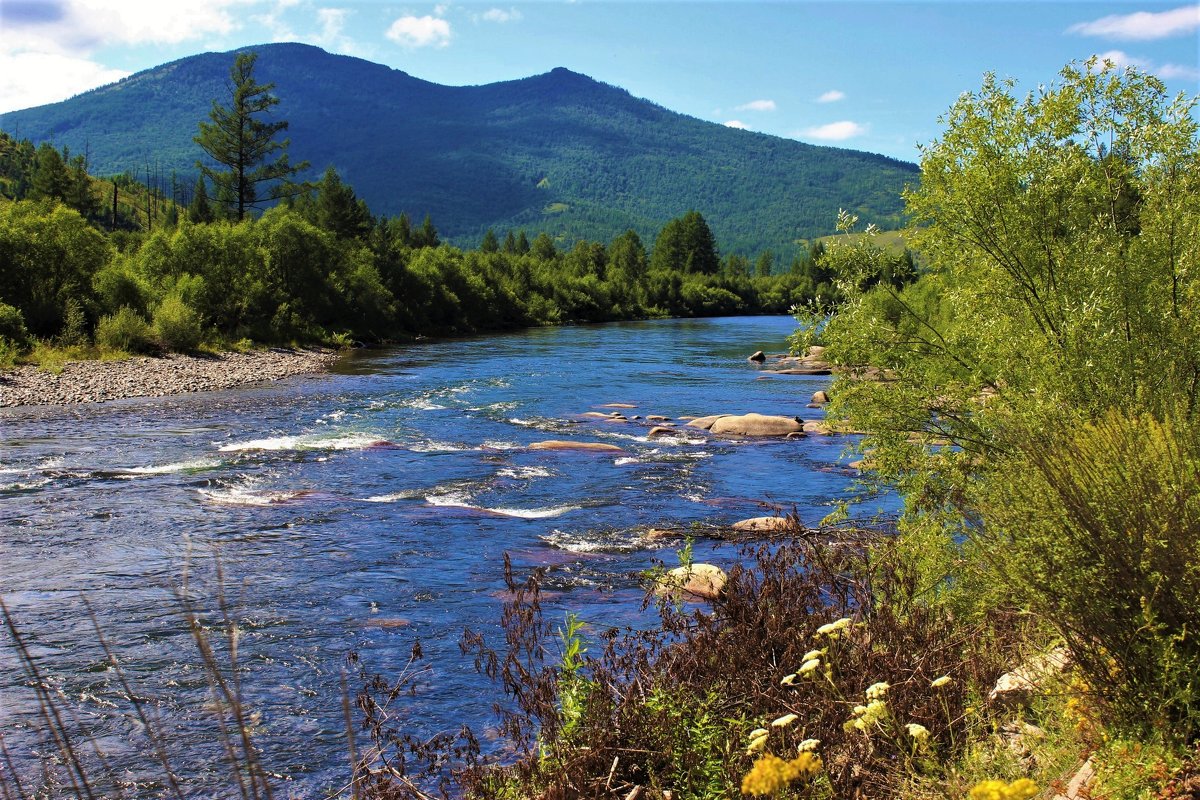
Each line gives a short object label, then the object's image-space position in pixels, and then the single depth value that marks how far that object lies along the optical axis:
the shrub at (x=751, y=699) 5.63
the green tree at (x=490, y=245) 131.75
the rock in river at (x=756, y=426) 25.77
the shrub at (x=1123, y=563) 5.04
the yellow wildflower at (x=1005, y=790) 3.39
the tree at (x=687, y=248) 149.88
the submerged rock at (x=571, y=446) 22.84
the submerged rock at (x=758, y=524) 14.04
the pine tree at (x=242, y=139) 66.19
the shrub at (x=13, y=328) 32.97
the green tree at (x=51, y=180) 84.12
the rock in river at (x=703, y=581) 10.82
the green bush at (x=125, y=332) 37.22
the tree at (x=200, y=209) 90.29
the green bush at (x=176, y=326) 40.44
